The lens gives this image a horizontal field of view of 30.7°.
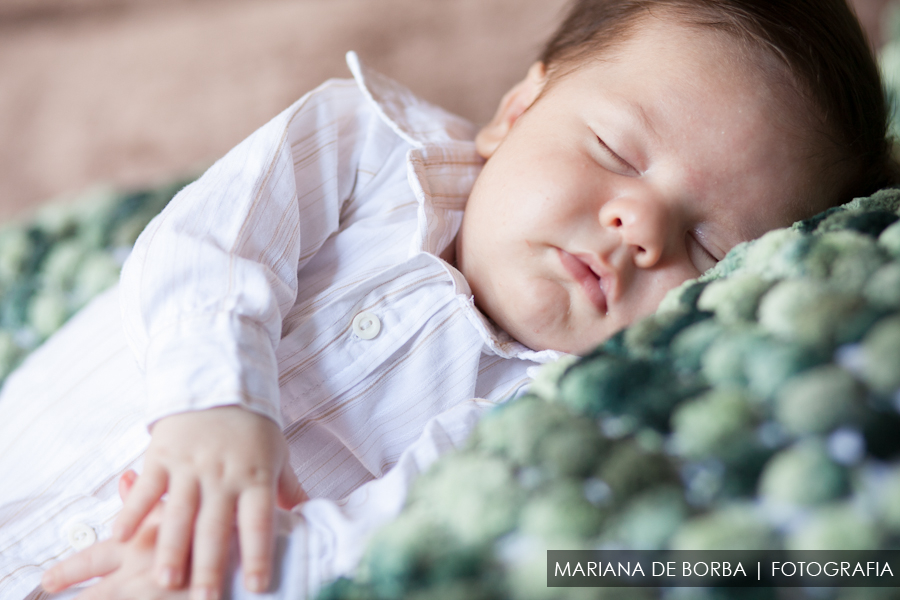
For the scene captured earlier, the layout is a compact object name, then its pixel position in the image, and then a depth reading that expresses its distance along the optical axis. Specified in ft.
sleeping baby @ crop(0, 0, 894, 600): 1.80
